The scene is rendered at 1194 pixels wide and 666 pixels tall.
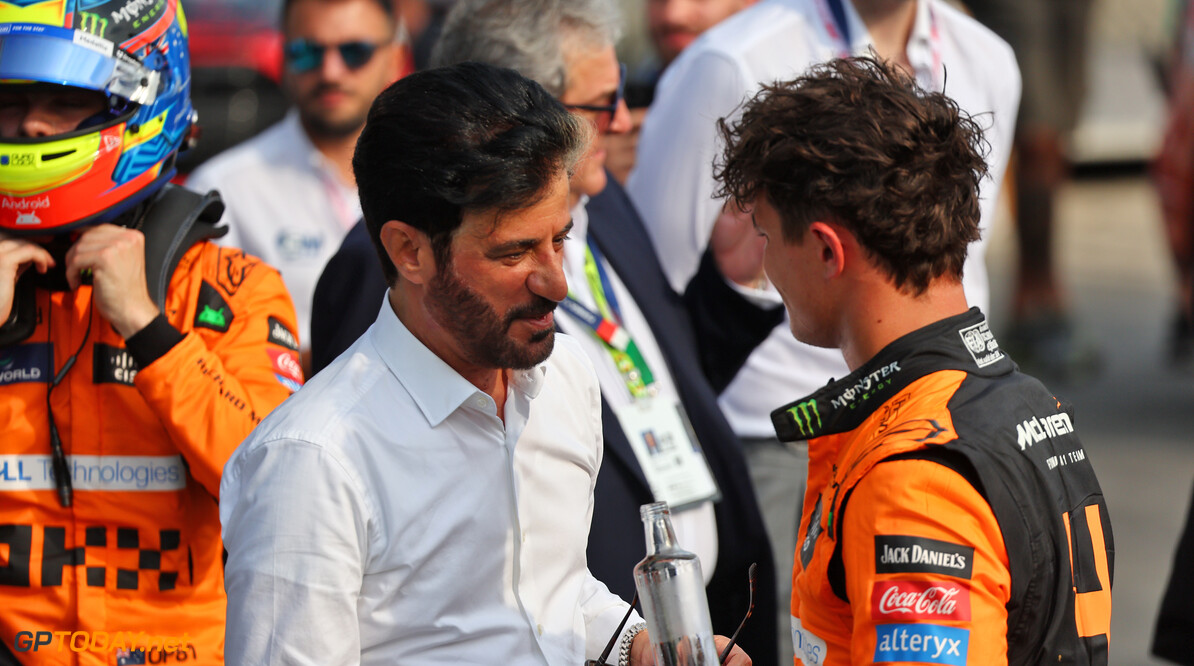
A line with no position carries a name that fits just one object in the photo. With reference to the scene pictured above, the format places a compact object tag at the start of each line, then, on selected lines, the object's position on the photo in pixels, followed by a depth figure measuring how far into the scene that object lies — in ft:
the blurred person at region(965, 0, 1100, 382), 57.47
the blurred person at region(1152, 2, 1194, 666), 47.34
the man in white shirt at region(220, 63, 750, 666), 12.72
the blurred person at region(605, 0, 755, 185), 32.81
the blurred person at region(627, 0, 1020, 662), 24.67
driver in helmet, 16.49
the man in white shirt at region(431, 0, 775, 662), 21.02
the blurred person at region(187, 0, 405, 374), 31.55
